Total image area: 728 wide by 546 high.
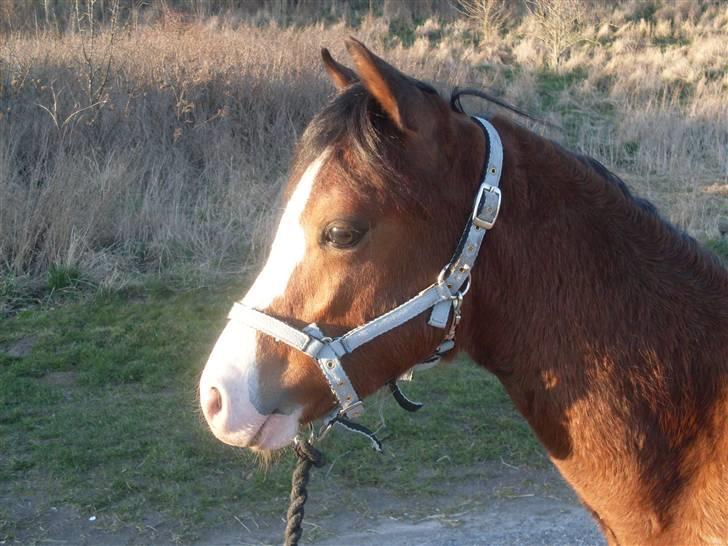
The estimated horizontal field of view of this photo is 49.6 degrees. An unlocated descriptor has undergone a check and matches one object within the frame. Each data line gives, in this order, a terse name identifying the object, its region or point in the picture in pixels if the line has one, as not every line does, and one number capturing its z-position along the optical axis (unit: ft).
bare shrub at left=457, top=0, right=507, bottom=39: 66.54
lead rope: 7.90
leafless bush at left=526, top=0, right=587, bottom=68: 57.31
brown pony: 6.77
